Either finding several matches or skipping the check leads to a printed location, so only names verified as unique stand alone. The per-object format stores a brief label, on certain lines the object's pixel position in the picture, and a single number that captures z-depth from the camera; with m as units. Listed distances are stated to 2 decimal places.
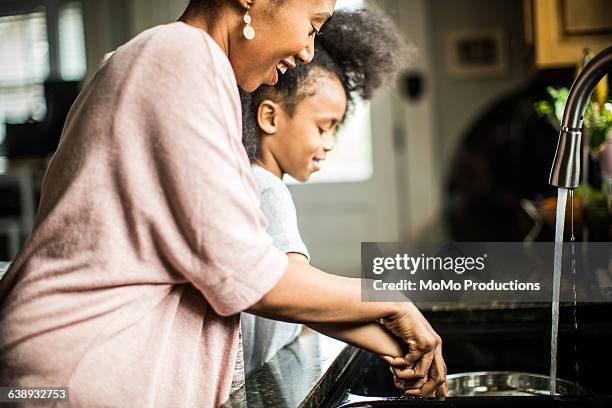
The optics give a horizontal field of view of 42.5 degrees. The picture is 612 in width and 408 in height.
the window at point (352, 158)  4.75
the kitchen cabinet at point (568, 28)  2.44
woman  0.68
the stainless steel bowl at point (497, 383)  1.11
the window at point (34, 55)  5.05
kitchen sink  1.10
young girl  1.07
